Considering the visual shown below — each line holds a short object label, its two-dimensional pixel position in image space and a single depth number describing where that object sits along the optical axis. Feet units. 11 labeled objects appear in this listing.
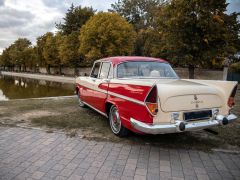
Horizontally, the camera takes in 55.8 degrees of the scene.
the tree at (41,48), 172.83
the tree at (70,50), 126.21
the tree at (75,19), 147.33
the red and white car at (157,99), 12.84
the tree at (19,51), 232.57
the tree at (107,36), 95.81
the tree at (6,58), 301.02
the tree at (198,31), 64.44
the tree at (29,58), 211.20
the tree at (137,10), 143.84
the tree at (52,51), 148.90
